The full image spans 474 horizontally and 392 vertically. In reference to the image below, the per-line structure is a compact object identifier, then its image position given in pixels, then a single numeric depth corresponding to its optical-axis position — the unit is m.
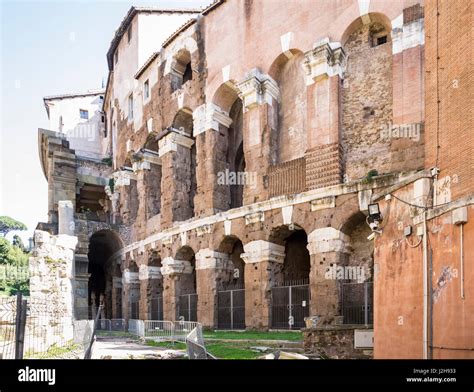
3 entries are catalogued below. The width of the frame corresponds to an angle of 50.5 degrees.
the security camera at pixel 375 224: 9.01
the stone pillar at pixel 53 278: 14.06
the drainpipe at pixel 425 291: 7.03
